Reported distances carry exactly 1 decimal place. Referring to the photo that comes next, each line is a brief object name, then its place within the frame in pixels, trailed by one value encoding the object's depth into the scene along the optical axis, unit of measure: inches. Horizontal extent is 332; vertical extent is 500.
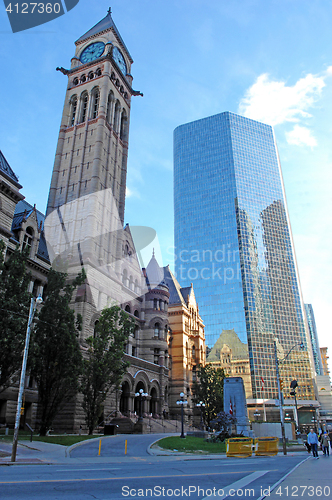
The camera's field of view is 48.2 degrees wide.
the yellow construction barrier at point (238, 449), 860.0
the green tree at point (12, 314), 836.0
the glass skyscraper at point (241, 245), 4589.1
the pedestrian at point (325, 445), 860.0
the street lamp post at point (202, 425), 2249.3
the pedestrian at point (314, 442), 823.1
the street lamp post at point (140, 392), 1475.1
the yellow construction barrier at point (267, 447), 939.2
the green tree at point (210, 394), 2237.9
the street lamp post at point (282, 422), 933.2
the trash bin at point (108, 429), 1244.5
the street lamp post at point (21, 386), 625.6
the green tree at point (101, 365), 1222.9
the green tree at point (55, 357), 1056.8
